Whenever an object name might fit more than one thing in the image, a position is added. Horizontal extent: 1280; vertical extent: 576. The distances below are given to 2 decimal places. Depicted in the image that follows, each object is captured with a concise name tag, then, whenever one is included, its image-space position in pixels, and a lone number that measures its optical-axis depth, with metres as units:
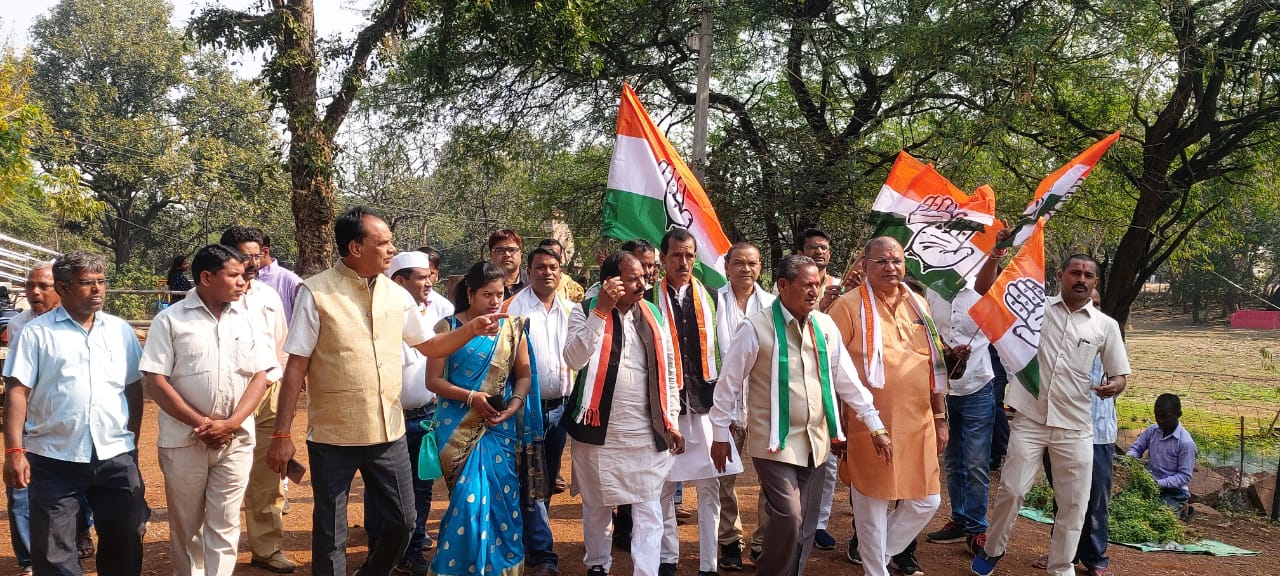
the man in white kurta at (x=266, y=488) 5.16
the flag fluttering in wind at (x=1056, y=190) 5.55
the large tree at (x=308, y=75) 11.40
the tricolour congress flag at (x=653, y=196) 5.84
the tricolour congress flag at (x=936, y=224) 5.71
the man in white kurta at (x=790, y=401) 4.46
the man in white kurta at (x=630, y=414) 4.62
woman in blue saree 4.58
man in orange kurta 4.78
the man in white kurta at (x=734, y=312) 5.55
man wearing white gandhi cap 5.21
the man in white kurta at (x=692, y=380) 5.12
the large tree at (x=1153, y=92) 9.27
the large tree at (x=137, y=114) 29.28
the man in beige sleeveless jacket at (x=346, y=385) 4.04
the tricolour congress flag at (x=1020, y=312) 5.22
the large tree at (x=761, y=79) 10.66
